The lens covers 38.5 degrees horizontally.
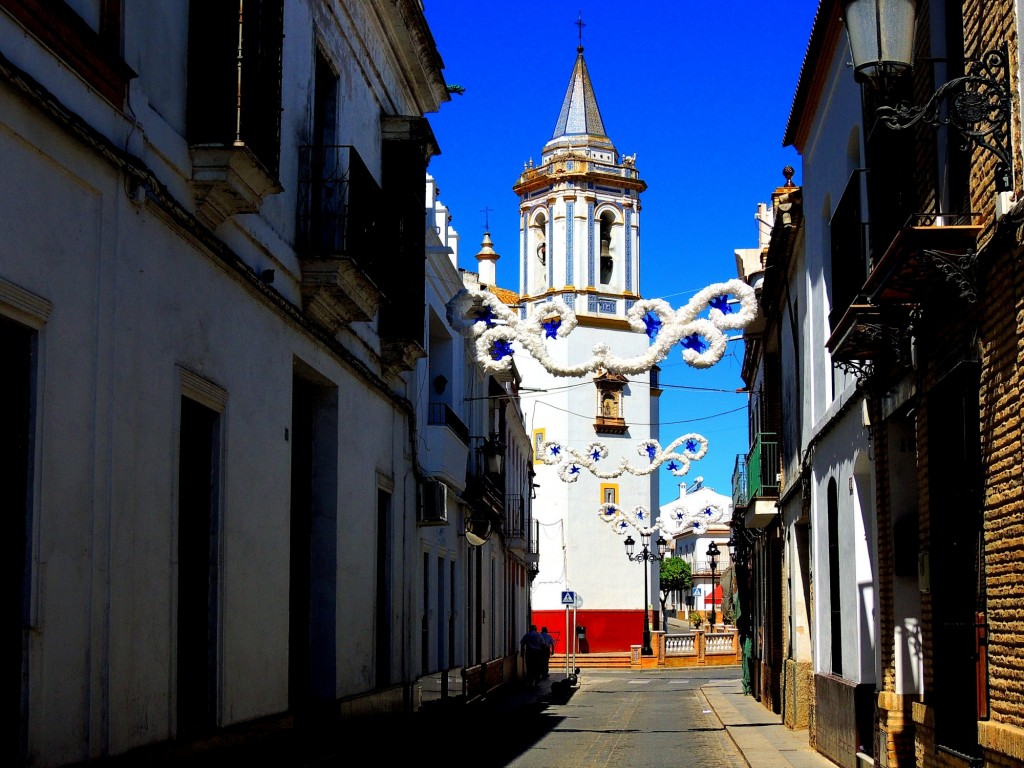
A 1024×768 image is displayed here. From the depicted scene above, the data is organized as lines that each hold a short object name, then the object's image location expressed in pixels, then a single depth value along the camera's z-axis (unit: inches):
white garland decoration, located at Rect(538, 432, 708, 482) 1187.3
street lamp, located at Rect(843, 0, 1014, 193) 267.6
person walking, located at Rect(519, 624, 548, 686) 1379.2
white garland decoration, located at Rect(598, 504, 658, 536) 1731.1
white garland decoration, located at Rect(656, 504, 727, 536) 1411.2
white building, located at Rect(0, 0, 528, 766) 262.2
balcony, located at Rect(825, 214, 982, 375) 304.3
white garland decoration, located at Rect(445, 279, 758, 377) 568.4
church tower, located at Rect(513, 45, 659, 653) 2128.4
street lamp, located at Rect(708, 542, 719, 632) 1771.9
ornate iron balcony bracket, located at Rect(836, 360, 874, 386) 444.1
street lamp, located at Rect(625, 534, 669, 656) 1786.0
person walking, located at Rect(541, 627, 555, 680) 1430.5
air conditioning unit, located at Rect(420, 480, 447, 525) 702.5
